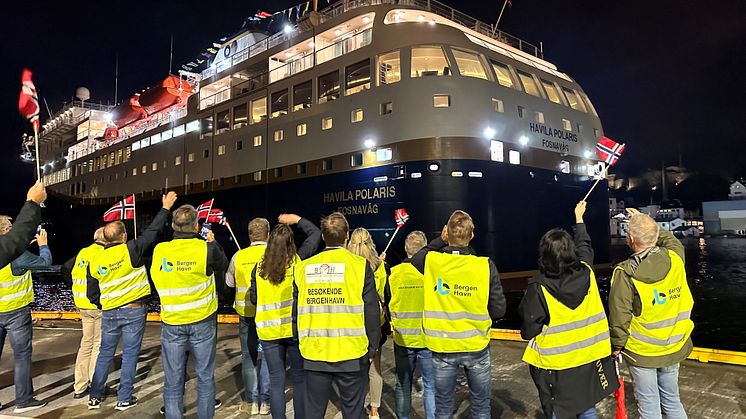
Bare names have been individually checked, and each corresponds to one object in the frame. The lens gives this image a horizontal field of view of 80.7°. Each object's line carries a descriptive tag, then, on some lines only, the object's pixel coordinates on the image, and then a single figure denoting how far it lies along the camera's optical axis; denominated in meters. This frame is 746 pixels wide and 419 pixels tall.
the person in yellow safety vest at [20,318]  4.27
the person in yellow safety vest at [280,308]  3.43
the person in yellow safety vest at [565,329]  2.64
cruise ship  13.61
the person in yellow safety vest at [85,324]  4.72
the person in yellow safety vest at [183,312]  3.68
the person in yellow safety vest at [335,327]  2.87
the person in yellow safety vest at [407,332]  3.72
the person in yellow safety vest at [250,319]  4.09
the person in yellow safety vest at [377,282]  3.75
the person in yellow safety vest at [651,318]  2.83
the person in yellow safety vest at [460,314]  3.00
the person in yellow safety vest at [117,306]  4.30
